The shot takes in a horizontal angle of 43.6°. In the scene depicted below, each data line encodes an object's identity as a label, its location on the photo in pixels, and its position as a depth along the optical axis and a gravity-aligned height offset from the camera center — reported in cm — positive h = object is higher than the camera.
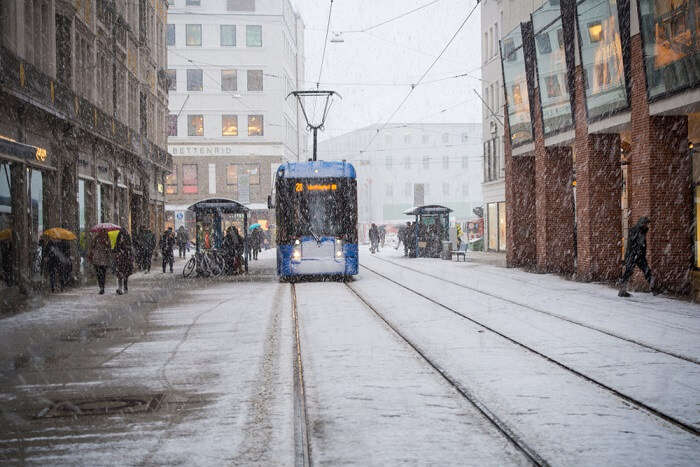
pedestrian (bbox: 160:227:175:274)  3119 +26
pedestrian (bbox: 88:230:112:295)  2075 +7
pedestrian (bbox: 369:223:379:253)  5683 +60
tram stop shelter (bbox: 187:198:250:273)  2894 +114
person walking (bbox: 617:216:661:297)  1816 -19
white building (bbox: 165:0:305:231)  7006 +1237
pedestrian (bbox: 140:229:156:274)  3256 +14
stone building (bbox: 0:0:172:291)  2080 +395
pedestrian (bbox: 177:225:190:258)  4878 +72
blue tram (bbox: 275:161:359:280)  2359 +79
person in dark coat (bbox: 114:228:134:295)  2073 -4
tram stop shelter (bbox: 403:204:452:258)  4259 +77
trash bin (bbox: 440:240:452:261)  4166 -22
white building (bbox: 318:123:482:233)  10869 +1003
